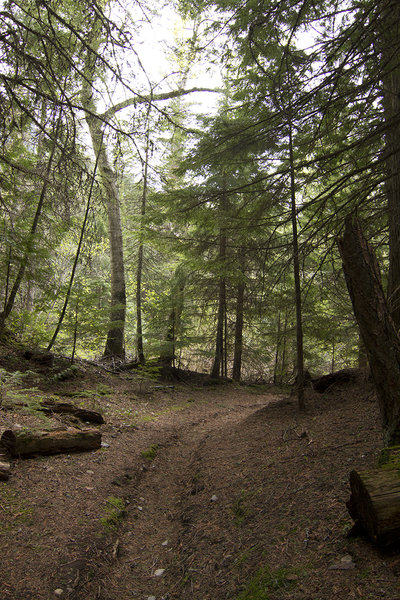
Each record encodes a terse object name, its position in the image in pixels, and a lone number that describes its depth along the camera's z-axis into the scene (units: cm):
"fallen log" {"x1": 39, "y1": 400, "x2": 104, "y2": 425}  594
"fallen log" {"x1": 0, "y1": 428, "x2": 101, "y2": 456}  436
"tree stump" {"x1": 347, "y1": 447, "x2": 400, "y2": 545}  221
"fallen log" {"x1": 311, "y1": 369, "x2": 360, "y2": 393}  740
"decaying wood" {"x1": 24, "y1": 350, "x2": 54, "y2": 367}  856
